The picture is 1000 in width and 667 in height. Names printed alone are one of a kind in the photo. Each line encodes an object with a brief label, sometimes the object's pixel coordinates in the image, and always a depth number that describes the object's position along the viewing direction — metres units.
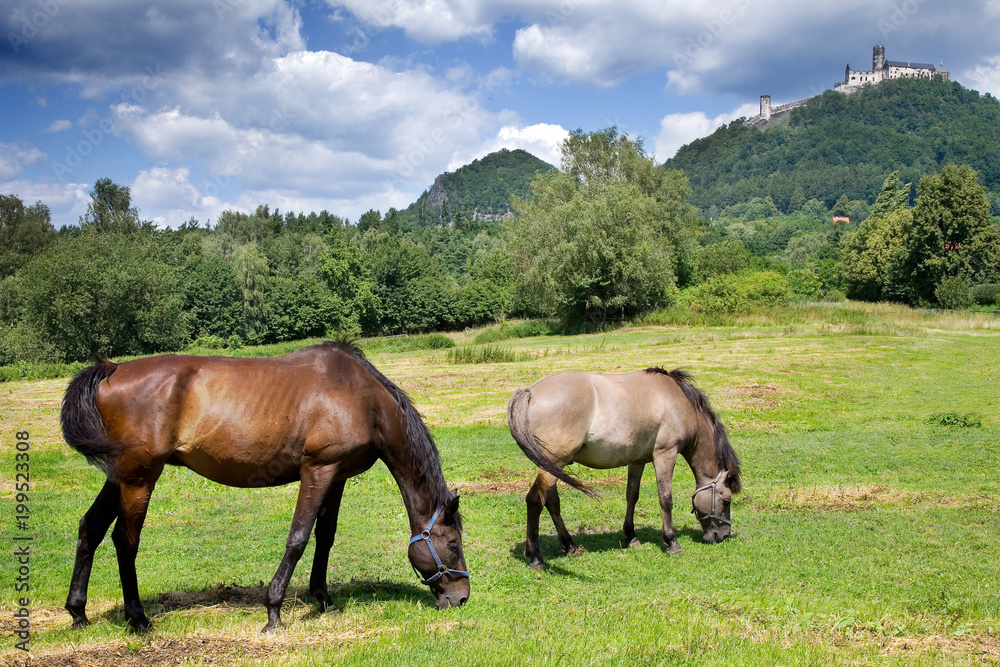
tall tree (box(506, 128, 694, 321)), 52.56
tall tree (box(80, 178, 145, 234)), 85.25
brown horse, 5.76
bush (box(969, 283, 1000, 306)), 53.78
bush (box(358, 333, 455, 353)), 48.72
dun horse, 8.27
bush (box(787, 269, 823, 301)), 64.69
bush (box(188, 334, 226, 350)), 62.75
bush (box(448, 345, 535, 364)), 35.28
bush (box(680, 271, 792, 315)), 49.75
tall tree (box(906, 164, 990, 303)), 54.59
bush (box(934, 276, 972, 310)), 52.06
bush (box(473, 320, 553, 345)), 54.19
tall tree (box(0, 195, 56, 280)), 76.81
